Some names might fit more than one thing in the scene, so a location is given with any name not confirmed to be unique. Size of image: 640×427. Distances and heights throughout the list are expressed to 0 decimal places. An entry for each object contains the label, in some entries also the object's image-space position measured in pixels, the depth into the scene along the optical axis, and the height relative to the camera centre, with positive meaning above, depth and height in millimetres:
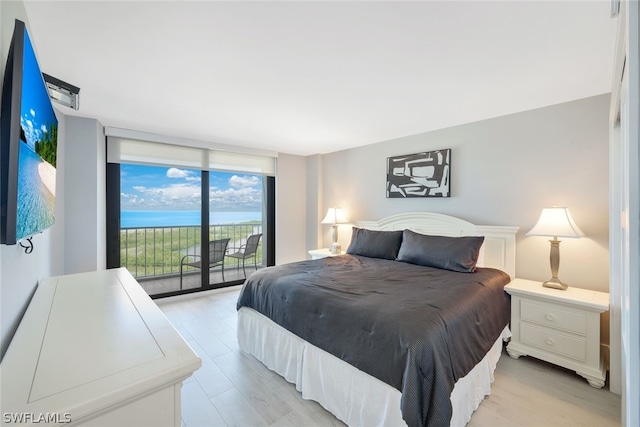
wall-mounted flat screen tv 796 +235
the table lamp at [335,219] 4300 -98
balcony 3961 -631
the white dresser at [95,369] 674 -464
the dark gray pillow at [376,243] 3310 -390
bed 1424 -738
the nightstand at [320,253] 4166 -631
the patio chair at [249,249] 4621 -626
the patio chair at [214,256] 4195 -679
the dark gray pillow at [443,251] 2641 -399
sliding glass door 3836 -199
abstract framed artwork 3360 +513
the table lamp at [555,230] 2291 -140
